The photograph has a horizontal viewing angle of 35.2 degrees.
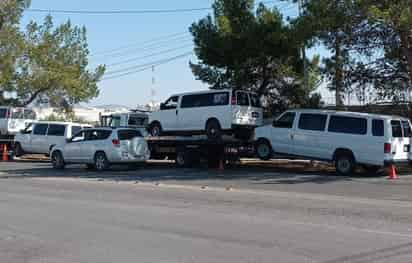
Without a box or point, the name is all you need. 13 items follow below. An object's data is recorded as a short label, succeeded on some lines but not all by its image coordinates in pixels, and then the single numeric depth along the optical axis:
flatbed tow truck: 25.18
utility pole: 29.70
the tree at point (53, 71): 42.59
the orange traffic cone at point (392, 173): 20.90
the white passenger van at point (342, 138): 20.94
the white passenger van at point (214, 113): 24.59
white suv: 25.11
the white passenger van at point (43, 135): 30.78
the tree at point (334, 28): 22.28
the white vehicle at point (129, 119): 31.31
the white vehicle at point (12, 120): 34.38
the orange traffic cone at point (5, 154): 33.44
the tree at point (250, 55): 30.03
